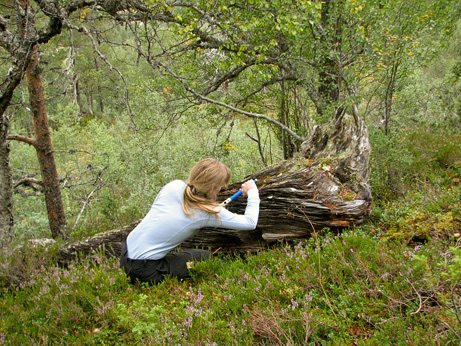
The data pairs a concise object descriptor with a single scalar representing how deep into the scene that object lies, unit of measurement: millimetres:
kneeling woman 4250
